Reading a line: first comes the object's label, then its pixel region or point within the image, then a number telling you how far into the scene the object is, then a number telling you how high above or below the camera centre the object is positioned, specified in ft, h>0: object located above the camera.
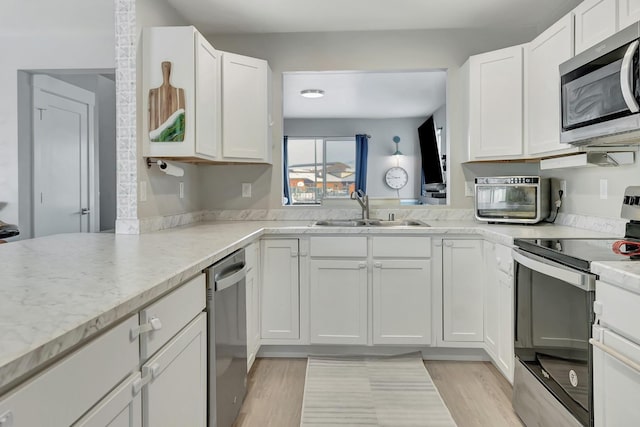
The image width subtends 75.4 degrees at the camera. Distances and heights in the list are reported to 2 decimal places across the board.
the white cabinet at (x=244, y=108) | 9.37 +2.31
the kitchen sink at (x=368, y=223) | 10.39 -0.40
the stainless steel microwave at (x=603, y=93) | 5.07 +1.59
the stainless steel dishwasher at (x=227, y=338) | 5.42 -1.93
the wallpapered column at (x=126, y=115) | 7.57 +1.67
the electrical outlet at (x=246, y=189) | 11.10 +0.48
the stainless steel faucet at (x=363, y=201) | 10.60 +0.16
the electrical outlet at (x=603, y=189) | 7.72 +0.36
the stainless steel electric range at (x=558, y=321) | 4.87 -1.54
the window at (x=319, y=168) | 27.84 +2.65
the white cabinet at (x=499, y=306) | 7.38 -1.89
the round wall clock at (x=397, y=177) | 27.63 +2.02
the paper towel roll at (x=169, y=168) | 8.24 +0.78
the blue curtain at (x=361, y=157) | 27.22 +3.30
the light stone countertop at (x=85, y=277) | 2.28 -0.65
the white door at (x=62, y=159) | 12.46 +1.51
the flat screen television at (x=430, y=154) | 21.11 +2.94
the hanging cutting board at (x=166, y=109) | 7.79 +1.83
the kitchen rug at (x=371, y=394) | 6.86 -3.48
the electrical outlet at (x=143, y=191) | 7.80 +0.30
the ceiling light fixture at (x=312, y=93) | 19.07 +5.32
